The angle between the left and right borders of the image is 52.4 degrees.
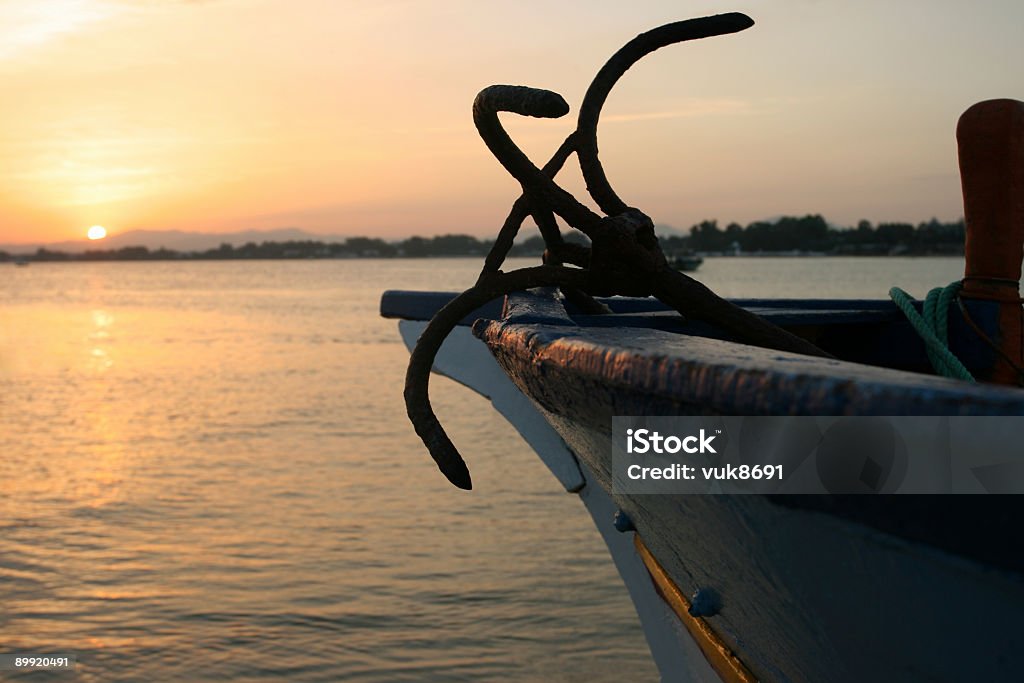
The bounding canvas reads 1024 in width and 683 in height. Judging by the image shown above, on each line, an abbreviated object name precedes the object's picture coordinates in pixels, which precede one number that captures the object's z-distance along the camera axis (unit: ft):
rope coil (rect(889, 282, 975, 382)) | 8.29
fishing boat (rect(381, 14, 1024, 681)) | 2.51
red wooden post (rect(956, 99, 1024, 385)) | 8.79
